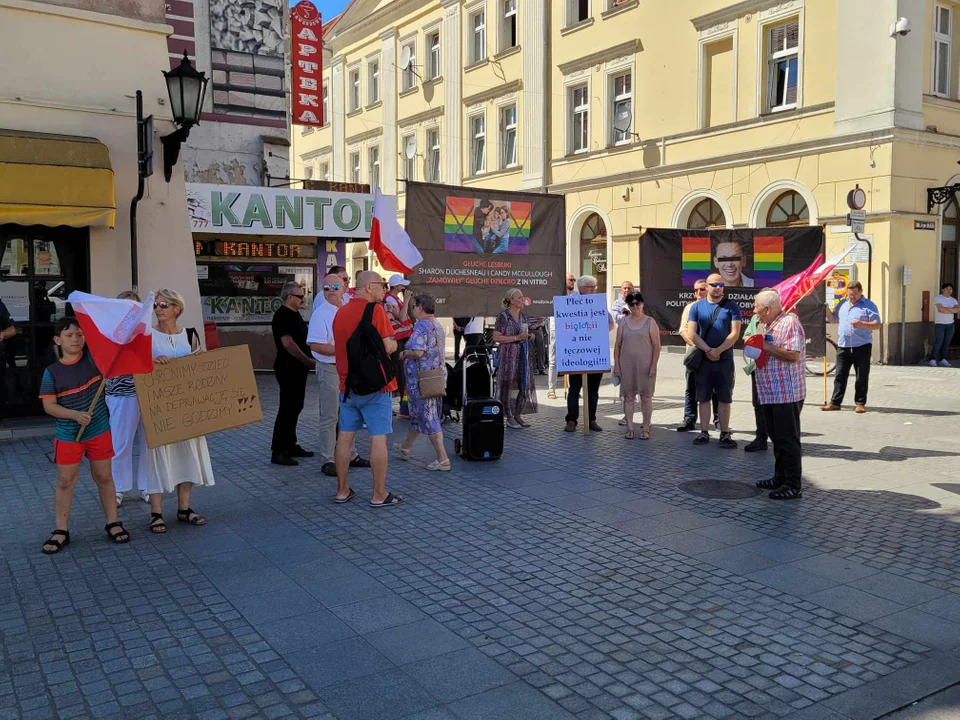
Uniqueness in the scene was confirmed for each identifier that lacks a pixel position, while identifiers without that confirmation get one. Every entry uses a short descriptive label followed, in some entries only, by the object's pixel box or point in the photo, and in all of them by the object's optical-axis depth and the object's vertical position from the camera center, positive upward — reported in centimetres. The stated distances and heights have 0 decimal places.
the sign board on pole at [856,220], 1747 +119
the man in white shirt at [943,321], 1884 -94
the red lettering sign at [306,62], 1894 +489
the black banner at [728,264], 1174 +22
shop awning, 965 +120
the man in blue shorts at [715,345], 952 -71
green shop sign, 1524 +134
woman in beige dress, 991 -88
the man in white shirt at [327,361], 801 -72
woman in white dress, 625 -126
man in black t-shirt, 834 -81
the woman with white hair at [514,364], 1020 -98
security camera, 1786 +520
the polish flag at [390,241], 834 +42
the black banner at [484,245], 1020 +46
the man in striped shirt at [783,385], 712 -87
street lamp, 989 +222
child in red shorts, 565 -85
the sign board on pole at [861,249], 1880 +66
